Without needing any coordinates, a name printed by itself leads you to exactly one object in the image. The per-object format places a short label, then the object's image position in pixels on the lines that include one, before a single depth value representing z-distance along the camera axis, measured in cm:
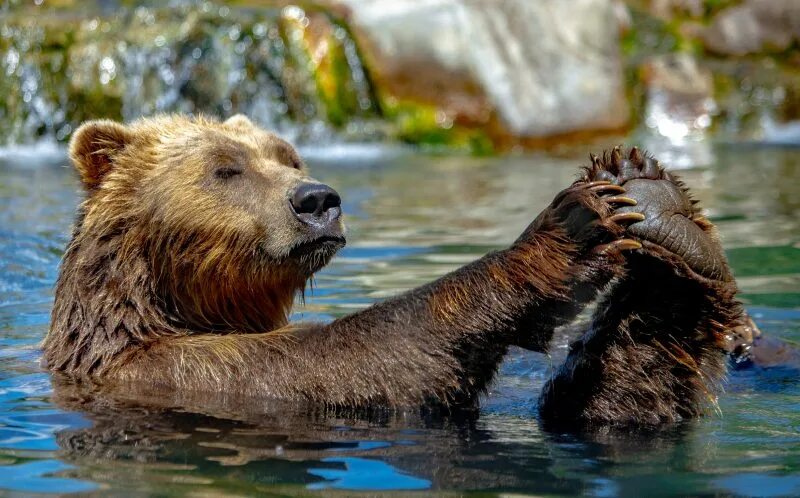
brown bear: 510
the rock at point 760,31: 2647
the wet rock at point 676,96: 2412
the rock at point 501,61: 2220
